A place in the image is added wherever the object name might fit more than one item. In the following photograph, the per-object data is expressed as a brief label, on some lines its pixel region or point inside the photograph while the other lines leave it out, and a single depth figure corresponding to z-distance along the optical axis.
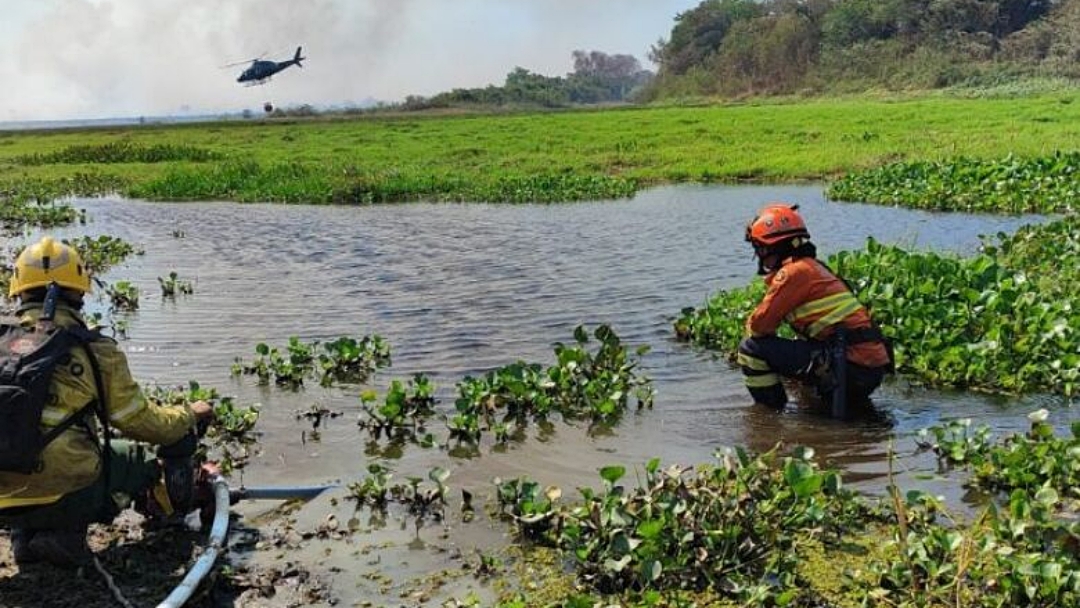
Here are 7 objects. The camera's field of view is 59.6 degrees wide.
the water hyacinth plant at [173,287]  13.23
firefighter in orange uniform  7.39
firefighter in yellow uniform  4.81
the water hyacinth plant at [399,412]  7.46
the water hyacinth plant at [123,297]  12.40
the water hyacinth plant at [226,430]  7.02
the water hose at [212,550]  4.45
